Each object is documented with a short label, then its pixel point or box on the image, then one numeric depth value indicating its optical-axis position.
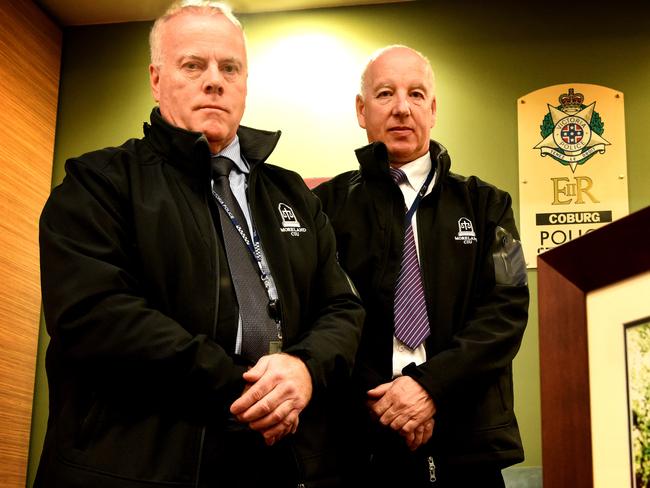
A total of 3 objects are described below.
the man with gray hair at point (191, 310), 1.40
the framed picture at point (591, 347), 0.87
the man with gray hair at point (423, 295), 1.85
